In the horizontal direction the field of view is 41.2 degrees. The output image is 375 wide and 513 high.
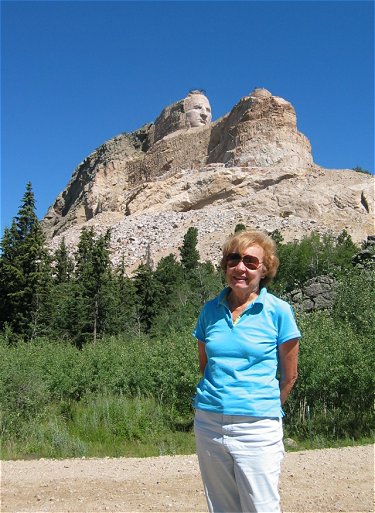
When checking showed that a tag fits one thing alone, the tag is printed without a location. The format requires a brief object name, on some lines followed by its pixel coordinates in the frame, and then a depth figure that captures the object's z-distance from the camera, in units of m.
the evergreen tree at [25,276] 28.12
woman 2.61
